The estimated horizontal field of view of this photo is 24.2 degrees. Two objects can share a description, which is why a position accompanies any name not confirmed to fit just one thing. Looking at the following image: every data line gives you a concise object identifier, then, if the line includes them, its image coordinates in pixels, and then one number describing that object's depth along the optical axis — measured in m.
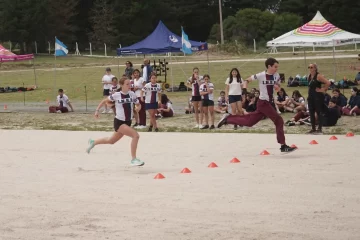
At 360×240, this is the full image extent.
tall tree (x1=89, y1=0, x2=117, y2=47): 81.06
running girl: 14.30
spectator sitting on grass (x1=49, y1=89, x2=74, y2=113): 29.50
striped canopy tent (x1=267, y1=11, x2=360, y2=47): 29.25
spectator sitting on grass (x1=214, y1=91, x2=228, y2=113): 25.93
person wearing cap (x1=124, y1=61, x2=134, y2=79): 26.92
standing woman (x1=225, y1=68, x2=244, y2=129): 21.30
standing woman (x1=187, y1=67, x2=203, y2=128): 22.45
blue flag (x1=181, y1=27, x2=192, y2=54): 31.50
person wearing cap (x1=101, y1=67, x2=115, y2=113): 28.25
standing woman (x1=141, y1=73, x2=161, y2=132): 22.00
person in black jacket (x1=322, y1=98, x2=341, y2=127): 21.50
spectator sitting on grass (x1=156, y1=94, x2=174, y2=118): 25.84
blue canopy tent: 33.38
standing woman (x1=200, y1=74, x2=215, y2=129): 22.11
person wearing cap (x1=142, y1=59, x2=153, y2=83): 25.88
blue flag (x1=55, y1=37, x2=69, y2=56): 33.44
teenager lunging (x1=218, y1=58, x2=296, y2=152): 15.59
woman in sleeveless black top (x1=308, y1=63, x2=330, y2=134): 18.83
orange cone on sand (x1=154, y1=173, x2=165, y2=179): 13.15
